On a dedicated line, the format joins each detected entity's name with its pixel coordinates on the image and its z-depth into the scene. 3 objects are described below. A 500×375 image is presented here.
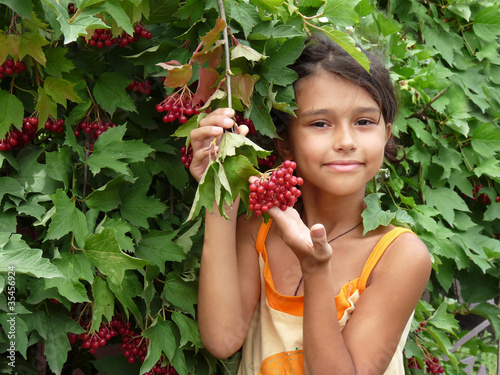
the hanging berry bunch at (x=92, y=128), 1.61
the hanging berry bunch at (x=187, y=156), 1.53
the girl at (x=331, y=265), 1.53
